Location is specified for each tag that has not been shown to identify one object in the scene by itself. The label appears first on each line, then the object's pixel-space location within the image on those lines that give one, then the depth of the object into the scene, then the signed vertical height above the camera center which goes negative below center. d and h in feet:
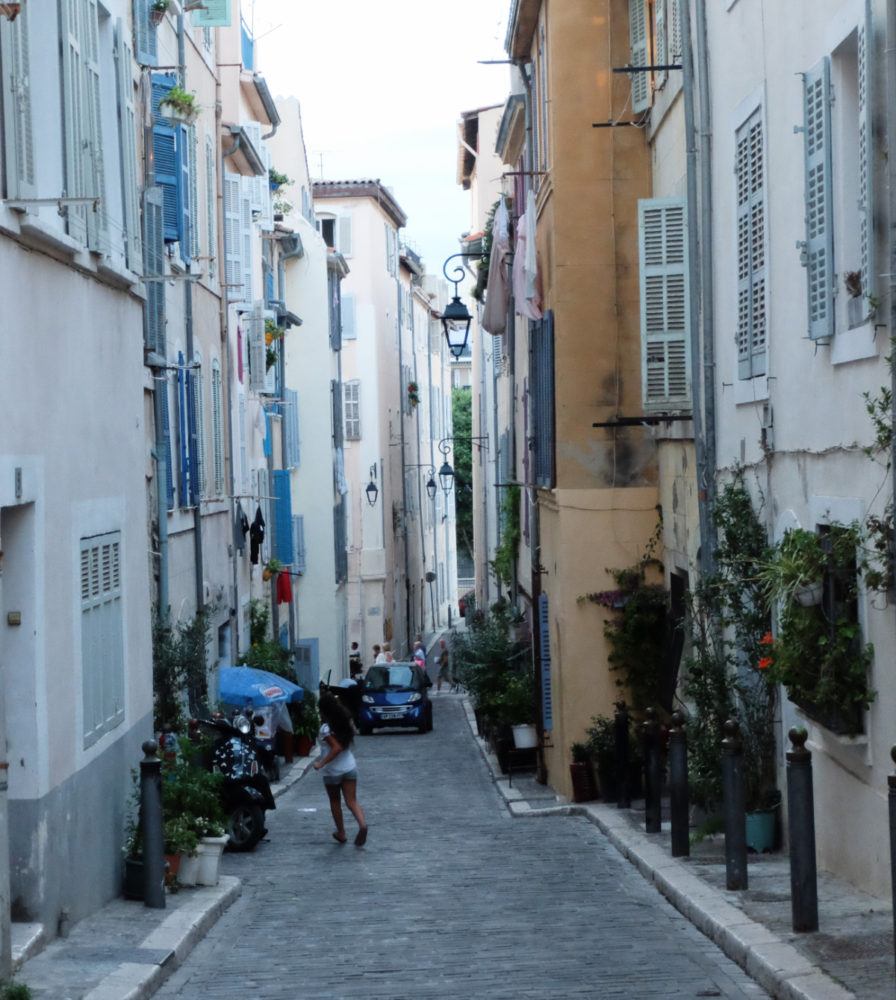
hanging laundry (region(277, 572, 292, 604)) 95.61 -7.37
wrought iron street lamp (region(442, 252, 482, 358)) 73.56 +7.44
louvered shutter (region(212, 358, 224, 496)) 71.15 +2.41
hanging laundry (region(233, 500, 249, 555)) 77.10 -2.82
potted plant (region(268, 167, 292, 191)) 99.58 +19.75
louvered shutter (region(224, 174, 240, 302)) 76.54 +12.00
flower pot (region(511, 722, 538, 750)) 64.85 -11.58
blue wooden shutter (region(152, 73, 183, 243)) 55.06 +11.53
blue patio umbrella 65.87 -9.41
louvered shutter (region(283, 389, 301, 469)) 106.73 +3.31
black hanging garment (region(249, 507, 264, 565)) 81.15 -3.25
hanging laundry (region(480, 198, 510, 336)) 72.02 +9.23
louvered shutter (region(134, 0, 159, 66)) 54.95 +16.21
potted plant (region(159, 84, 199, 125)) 54.65 +13.48
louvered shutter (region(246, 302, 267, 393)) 84.84 +7.05
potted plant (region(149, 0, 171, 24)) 56.65 +17.62
